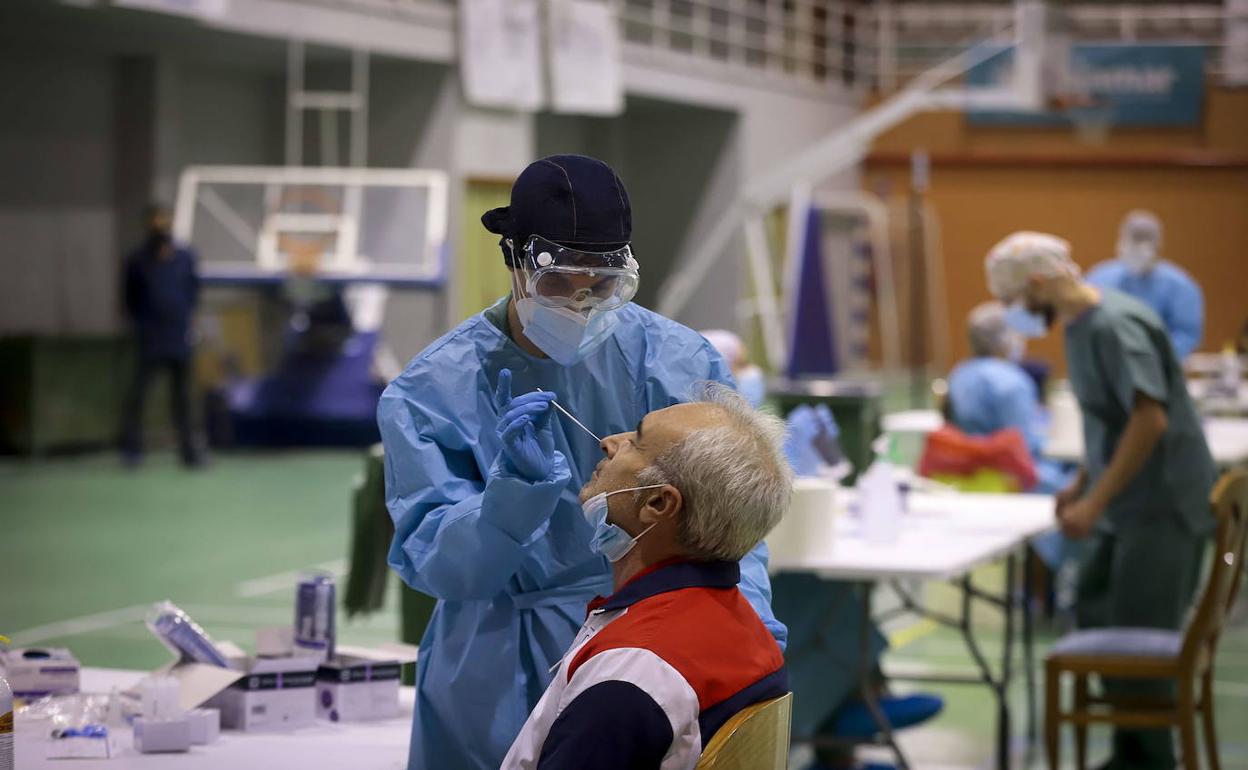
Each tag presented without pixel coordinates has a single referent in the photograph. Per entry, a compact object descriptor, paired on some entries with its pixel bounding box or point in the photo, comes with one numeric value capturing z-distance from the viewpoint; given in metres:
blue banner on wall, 20.70
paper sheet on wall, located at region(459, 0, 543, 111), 14.00
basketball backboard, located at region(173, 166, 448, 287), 12.81
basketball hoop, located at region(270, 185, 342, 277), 12.91
